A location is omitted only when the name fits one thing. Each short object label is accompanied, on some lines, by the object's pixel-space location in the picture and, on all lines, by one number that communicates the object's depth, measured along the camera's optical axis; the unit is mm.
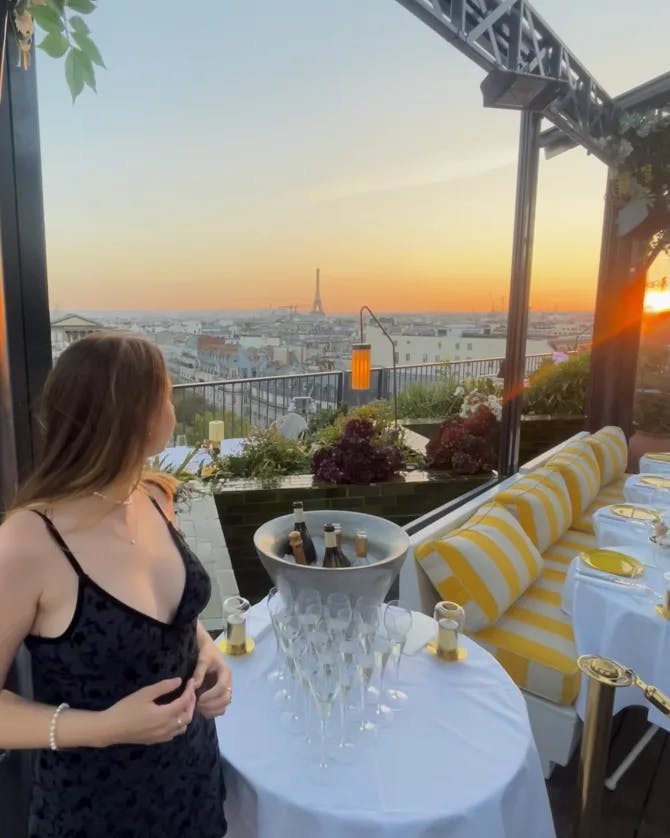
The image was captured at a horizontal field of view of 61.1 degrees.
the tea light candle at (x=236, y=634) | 1435
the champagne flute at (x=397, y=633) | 1284
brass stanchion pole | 1021
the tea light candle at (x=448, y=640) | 1429
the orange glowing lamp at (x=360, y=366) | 4895
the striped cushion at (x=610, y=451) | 4199
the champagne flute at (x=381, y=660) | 1221
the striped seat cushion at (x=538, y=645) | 2059
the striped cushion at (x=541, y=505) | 2877
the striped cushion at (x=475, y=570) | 2176
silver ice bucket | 1280
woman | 811
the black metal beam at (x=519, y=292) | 3803
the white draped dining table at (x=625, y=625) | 1806
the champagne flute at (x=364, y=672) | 1198
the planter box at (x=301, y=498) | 3846
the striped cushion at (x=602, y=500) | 3496
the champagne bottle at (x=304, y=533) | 1510
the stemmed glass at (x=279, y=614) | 1317
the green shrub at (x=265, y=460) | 4172
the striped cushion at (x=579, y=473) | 3475
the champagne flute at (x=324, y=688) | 1143
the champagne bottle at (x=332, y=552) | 1457
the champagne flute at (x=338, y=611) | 1272
